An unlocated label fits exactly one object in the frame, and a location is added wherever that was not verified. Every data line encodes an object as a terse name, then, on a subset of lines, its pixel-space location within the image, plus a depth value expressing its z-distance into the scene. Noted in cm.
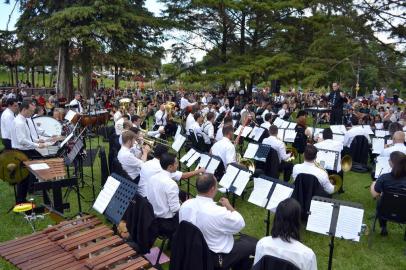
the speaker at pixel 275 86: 2852
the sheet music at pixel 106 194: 539
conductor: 1672
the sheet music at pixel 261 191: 588
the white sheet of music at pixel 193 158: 854
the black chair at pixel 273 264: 349
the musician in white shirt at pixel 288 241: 363
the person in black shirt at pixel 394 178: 665
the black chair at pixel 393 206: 638
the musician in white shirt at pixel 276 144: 951
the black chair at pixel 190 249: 439
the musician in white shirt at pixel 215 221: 455
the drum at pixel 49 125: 1096
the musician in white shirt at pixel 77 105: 1762
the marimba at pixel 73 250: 432
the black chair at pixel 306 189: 693
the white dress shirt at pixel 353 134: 1160
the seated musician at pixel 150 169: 624
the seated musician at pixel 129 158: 758
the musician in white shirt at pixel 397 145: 871
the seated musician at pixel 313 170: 697
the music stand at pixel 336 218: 479
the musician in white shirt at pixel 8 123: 868
